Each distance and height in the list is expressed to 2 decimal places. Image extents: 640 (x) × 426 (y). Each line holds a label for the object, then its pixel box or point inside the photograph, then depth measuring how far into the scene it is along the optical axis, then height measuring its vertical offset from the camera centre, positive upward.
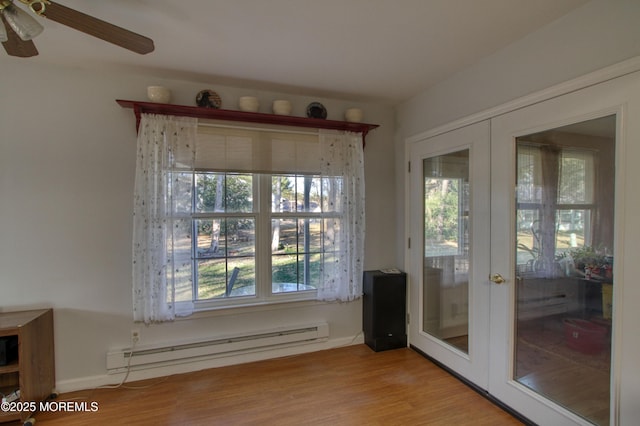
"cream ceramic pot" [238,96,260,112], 2.75 +0.92
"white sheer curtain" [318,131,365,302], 3.03 -0.04
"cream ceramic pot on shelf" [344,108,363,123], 3.08 +0.91
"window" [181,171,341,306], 2.83 -0.26
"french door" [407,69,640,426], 1.67 -0.30
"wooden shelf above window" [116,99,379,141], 2.51 +0.81
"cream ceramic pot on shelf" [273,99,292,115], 2.86 +0.92
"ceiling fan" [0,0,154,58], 1.26 +0.82
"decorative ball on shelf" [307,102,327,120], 2.99 +0.93
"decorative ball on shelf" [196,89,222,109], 2.66 +0.93
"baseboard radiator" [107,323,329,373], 2.55 -1.25
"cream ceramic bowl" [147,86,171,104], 2.50 +0.92
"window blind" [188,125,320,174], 2.73 +0.52
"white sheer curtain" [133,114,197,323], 2.52 -0.08
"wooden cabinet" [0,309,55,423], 2.03 -1.05
